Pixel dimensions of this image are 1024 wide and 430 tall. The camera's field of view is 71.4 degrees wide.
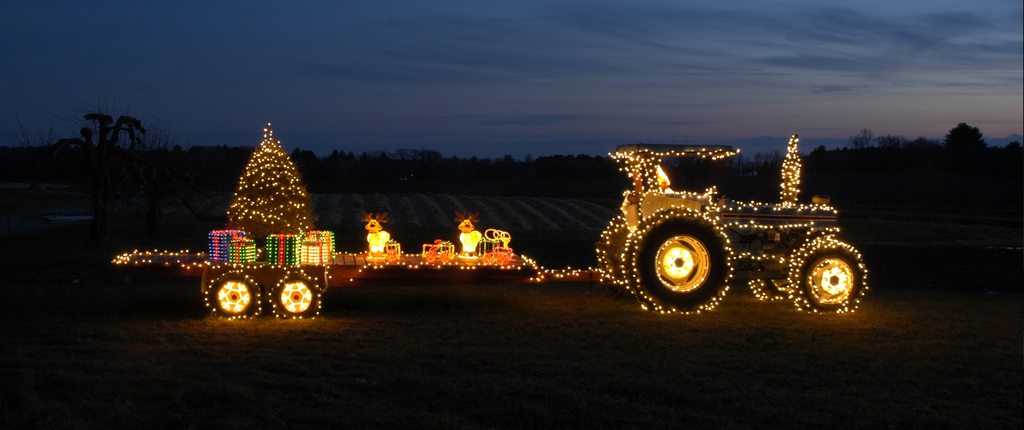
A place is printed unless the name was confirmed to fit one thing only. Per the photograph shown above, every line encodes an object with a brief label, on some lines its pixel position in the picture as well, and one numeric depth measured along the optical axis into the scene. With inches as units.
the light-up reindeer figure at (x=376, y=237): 407.5
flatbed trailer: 350.6
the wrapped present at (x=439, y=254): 390.0
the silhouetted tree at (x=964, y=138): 2339.7
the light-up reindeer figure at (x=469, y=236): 407.2
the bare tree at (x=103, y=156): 708.7
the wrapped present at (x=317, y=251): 359.9
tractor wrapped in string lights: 367.6
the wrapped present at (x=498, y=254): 387.5
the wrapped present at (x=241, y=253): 353.4
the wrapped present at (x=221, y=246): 355.6
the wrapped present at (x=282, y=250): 353.4
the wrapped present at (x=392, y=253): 393.4
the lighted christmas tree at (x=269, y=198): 371.9
